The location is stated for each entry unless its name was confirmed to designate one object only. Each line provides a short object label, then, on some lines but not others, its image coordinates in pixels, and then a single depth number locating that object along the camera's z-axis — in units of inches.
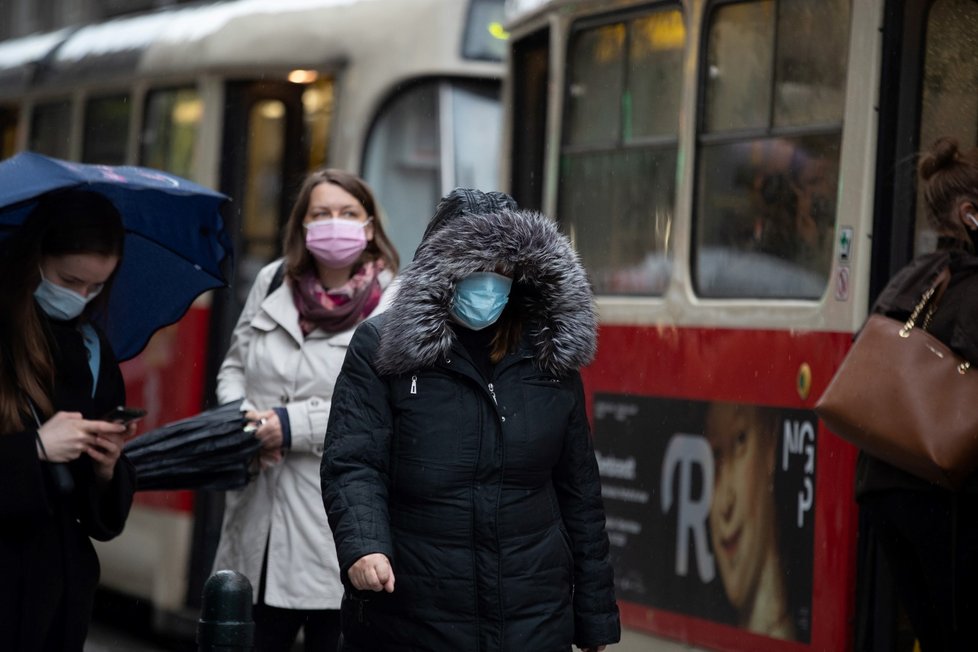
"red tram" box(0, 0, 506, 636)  719.1
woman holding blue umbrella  334.3
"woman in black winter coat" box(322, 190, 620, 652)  317.4
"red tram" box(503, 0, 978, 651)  454.3
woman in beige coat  420.8
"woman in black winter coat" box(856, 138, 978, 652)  384.8
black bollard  372.5
